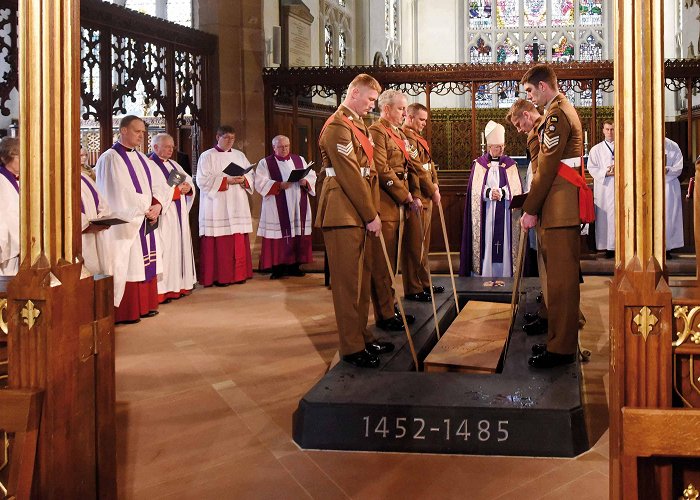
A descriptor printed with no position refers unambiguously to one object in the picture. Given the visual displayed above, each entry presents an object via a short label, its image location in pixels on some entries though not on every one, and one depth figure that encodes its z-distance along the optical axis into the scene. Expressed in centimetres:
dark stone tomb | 320
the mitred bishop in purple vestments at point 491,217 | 761
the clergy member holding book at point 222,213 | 807
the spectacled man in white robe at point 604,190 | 892
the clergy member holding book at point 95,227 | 528
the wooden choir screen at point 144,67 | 733
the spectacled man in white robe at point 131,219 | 612
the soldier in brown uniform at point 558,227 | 402
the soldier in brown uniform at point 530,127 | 474
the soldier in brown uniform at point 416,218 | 604
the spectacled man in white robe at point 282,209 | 865
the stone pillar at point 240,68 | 920
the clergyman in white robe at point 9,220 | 461
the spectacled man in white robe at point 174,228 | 695
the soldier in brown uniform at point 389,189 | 507
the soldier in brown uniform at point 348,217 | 411
